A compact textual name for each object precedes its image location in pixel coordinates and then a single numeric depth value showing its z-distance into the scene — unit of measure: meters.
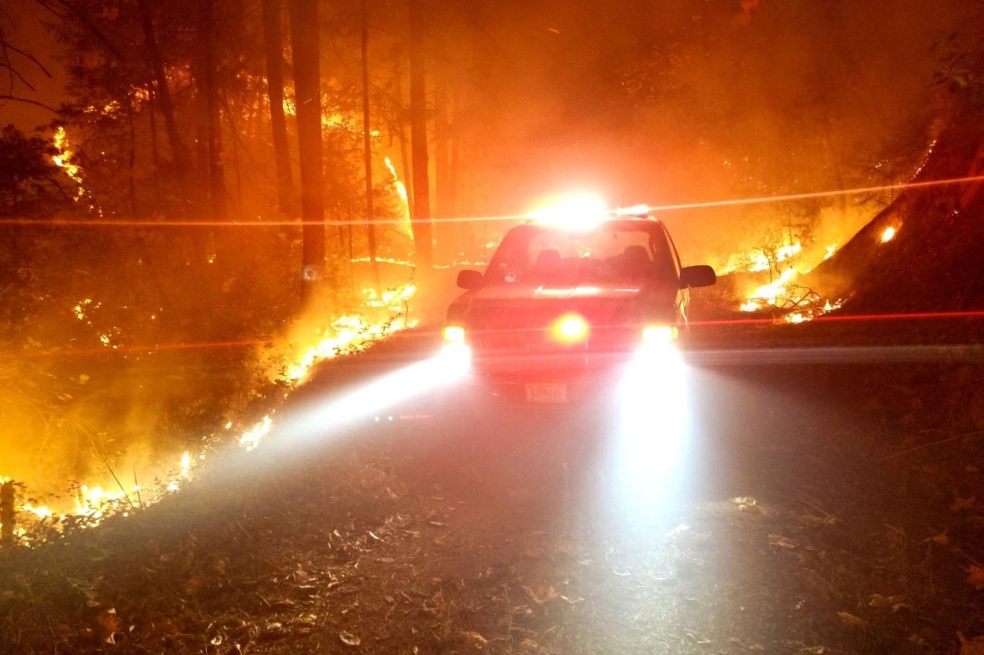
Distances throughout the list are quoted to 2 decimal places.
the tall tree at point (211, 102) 15.73
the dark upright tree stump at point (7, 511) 5.05
